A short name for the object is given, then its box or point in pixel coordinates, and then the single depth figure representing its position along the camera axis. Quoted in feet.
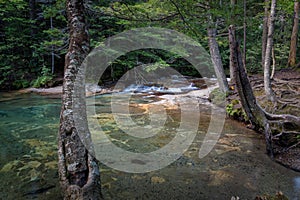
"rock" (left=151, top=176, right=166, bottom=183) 11.54
